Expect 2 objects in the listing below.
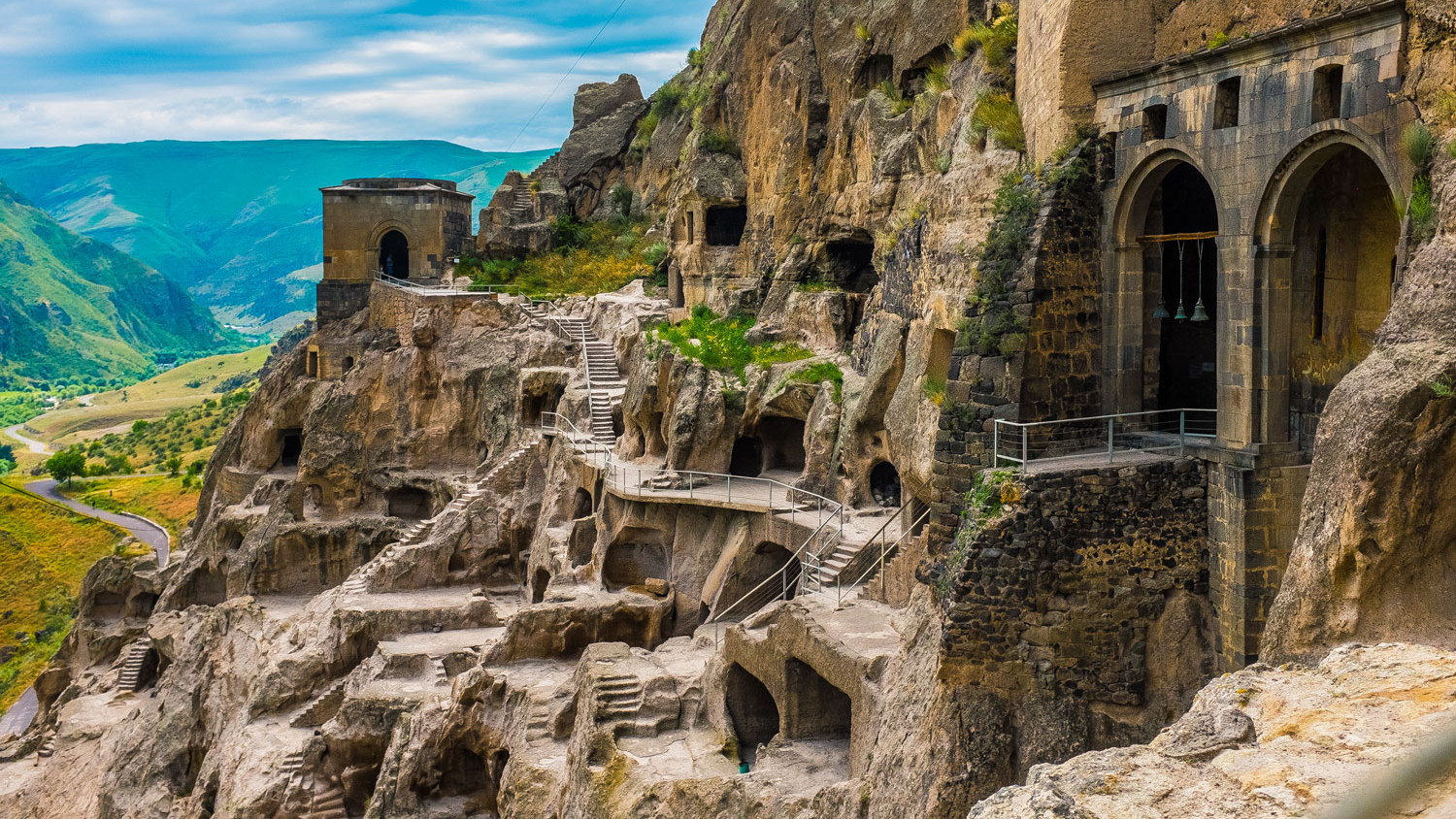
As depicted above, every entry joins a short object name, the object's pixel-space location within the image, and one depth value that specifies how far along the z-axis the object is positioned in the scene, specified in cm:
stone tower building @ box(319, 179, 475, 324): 4803
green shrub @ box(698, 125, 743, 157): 4016
